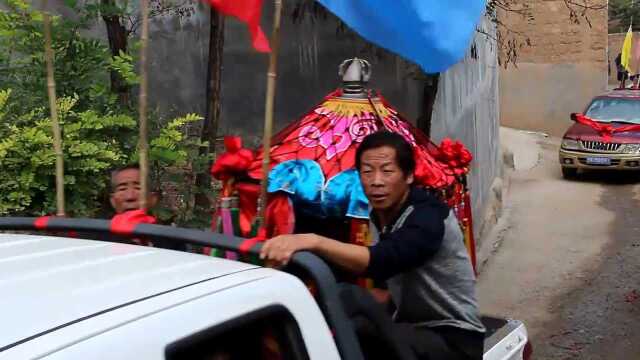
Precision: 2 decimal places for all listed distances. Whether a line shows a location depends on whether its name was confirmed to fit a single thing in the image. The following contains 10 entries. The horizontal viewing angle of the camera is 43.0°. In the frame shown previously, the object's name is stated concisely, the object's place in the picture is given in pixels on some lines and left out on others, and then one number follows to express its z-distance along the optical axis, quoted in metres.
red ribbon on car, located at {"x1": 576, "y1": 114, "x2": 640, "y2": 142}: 13.72
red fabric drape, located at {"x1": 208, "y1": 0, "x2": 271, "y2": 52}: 2.96
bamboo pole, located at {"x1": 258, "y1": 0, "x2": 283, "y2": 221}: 2.49
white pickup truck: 1.56
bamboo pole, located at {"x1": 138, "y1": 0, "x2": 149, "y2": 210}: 2.71
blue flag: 4.36
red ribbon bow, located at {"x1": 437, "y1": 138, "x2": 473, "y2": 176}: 4.69
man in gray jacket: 2.63
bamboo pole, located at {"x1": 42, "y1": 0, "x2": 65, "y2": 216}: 2.88
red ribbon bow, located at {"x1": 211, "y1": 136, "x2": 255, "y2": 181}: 3.96
